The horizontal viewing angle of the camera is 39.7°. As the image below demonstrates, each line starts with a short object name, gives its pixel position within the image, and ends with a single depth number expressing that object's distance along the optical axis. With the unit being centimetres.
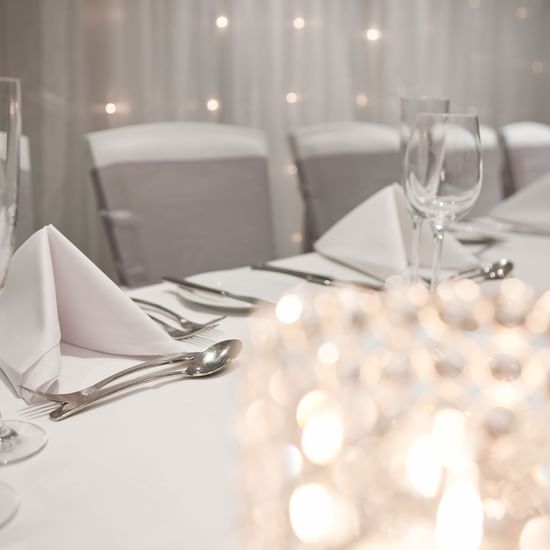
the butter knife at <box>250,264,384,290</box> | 112
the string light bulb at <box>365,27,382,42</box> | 301
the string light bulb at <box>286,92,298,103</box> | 280
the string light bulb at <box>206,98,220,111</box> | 260
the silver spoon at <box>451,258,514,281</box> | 122
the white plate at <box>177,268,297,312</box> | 101
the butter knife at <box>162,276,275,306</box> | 101
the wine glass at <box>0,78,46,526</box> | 57
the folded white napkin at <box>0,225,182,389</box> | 80
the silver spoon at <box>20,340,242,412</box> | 68
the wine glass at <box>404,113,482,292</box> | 98
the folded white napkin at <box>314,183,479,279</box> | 123
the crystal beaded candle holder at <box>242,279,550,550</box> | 28
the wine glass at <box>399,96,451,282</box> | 107
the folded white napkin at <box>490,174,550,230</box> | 172
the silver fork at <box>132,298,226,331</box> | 91
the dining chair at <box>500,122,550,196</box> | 264
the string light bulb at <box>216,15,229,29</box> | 261
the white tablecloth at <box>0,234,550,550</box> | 48
